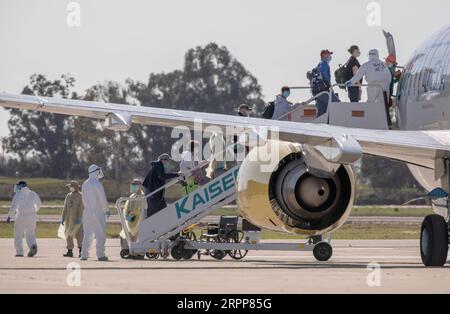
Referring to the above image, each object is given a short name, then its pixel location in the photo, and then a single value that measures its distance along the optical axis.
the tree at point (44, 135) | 126.69
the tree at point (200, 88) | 131.75
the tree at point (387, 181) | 110.81
